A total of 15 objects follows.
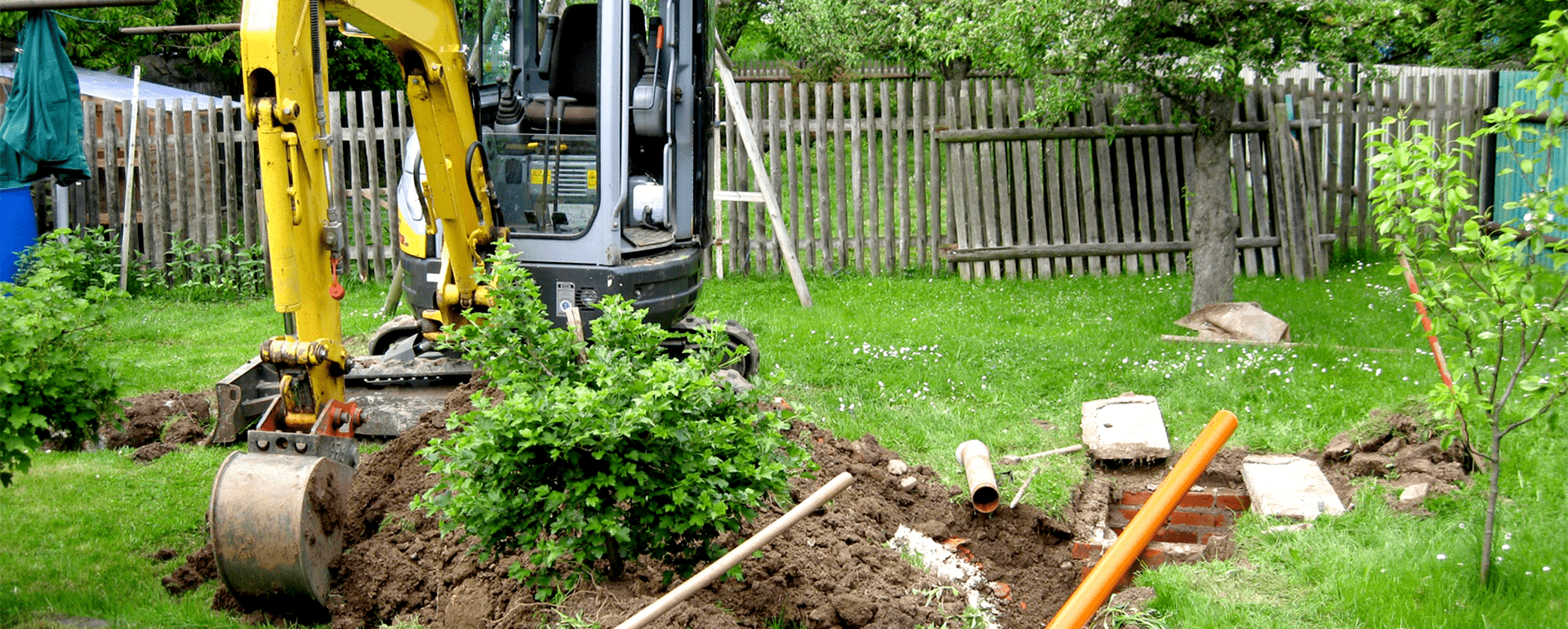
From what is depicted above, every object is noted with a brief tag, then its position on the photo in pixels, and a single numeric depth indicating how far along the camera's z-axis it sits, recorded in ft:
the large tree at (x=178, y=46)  47.19
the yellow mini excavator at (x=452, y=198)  14.83
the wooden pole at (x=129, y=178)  36.32
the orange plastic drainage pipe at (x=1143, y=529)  14.21
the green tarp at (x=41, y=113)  31.83
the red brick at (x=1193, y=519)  19.24
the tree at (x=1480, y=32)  36.19
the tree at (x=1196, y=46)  27.73
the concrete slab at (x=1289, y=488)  18.38
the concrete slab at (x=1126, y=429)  20.85
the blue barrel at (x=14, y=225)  33.22
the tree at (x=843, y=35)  56.54
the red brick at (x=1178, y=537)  19.06
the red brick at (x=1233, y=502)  19.58
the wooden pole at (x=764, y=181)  34.01
